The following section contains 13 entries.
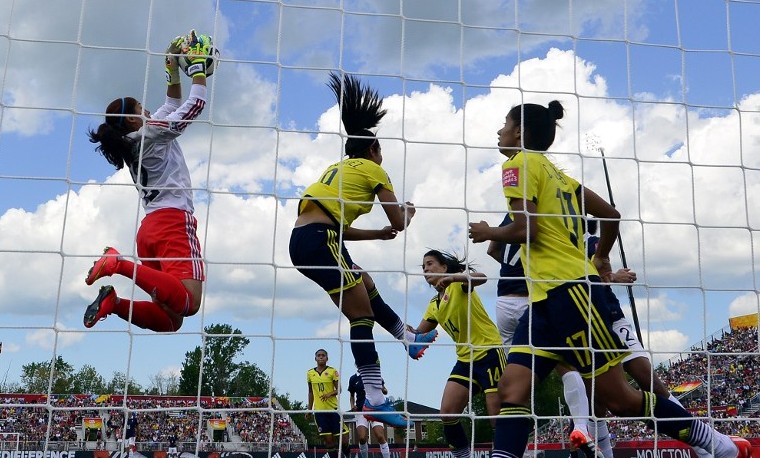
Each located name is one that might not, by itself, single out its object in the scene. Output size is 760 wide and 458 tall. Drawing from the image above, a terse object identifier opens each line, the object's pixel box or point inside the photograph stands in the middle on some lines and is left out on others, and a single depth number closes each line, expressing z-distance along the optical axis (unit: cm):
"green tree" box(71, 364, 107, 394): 5766
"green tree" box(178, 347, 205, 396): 5328
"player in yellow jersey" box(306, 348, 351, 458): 998
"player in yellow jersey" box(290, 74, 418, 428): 472
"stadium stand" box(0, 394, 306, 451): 2219
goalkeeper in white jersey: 431
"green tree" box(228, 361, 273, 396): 4417
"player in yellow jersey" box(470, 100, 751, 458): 373
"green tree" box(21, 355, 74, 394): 5281
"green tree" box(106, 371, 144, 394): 4526
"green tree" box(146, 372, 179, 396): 6048
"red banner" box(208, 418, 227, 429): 2364
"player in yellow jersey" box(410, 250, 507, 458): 578
